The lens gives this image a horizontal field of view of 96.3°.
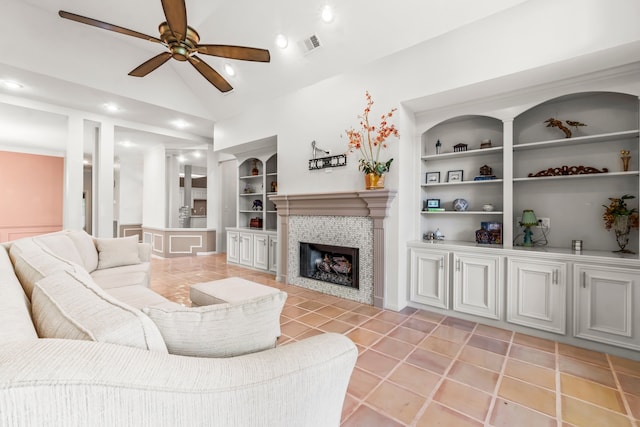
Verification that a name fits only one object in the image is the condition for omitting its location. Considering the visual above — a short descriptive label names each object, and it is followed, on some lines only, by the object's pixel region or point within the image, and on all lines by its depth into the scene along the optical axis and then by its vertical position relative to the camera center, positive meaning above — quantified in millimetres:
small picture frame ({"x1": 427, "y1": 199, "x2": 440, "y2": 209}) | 3711 +145
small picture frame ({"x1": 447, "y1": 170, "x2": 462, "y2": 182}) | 3641 +492
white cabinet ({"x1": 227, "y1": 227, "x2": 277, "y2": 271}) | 5449 -716
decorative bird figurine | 2960 +950
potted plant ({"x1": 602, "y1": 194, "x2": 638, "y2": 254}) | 2635 -32
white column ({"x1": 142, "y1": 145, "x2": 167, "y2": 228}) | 7383 +597
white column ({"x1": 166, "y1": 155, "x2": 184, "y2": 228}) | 7594 +591
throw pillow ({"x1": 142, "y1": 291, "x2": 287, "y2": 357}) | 852 -364
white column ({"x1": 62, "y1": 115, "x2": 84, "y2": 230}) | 4996 +604
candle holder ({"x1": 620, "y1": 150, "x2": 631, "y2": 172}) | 2691 +532
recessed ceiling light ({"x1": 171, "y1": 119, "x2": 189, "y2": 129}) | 5953 +1901
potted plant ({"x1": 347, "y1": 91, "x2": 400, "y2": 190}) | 3418 +881
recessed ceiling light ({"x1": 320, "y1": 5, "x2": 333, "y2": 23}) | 3217 +2273
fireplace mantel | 3463 +73
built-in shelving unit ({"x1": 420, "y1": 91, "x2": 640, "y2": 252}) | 2814 +553
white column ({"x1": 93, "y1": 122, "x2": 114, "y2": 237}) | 5439 +554
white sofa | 491 -341
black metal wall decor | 3836 +716
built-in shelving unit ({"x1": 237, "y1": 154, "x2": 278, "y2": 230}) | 5840 +468
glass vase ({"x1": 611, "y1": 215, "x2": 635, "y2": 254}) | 2727 -137
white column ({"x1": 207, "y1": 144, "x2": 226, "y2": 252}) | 7375 +529
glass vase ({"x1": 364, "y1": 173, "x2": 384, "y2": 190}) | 3428 +393
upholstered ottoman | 2449 -712
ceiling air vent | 3611 +2185
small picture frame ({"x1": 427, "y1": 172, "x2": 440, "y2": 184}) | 3789 +491
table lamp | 3021 -85
